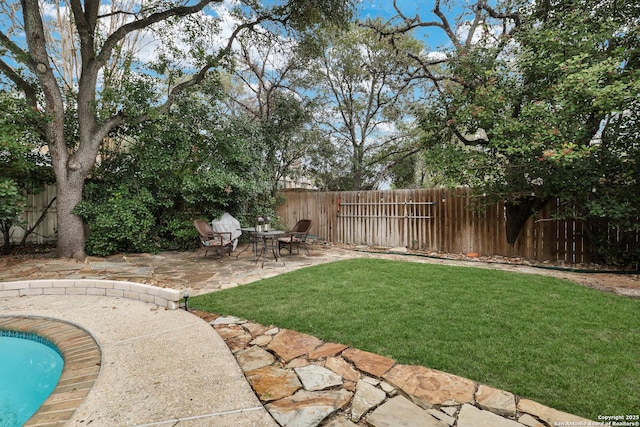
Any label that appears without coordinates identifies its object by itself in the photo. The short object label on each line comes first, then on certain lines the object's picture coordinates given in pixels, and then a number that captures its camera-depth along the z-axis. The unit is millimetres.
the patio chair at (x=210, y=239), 6116
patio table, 5848
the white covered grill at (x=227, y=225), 7441
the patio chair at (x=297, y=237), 6402
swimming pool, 2105
